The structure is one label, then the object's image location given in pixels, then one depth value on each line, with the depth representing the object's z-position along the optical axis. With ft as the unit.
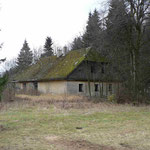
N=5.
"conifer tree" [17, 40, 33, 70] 210.24
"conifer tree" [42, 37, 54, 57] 208.56
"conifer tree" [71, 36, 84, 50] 140.97
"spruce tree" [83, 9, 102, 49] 70.21
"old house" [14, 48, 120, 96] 96.76
